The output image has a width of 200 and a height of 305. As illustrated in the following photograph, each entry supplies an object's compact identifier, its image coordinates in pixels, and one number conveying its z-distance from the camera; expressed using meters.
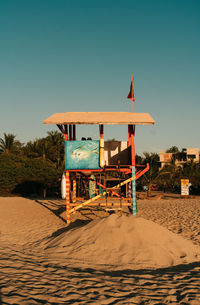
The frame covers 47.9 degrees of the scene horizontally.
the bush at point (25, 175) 29.77
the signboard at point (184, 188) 30.11
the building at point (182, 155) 53.72
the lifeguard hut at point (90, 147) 11.47
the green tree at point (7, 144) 38.59
